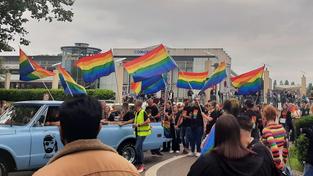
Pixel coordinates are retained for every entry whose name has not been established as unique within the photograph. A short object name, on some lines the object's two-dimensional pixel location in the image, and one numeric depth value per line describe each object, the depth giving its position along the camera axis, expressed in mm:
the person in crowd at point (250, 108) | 9356
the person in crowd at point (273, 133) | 5877
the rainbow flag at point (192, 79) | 18478
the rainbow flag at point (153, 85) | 17703
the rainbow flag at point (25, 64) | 14469
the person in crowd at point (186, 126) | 14344
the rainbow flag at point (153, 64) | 15203
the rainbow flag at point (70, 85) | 12703
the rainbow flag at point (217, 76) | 16562
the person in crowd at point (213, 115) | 11914
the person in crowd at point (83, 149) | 2180
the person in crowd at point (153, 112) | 13746
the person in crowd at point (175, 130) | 15086
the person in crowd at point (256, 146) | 4087
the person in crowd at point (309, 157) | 6168
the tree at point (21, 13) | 18047
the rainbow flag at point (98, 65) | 14391
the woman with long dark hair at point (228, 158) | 3469
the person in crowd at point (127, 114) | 11758
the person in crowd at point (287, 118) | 16181
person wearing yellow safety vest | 11031
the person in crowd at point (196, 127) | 14203
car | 8609
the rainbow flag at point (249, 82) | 16000
